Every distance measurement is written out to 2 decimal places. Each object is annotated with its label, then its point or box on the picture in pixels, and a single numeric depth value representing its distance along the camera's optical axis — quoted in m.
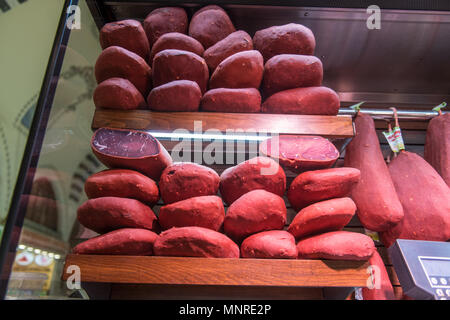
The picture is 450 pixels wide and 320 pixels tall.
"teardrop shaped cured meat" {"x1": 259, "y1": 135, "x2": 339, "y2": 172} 1.09
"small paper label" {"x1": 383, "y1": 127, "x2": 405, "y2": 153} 1.44
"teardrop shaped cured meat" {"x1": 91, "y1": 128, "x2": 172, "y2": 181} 1.07
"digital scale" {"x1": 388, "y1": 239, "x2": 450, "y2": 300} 0.92
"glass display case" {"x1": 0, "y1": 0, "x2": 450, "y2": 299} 0.90
